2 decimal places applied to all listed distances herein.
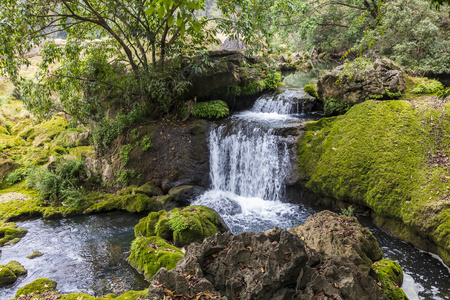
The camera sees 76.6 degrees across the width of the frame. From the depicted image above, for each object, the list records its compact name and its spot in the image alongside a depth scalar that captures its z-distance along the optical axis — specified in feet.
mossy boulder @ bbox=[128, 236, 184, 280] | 17.74
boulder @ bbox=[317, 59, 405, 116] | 29.53
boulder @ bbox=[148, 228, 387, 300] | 9.41
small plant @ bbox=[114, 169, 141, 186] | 33.12
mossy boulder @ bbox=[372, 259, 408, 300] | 13.50
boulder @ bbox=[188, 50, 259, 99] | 35.58
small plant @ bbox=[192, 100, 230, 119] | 36.57
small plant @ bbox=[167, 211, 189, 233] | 21.17
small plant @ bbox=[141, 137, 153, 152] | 33.63
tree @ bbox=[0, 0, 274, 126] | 24.28
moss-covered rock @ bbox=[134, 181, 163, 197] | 30.76
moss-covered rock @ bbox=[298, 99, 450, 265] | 19.77
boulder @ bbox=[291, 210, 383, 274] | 14.18
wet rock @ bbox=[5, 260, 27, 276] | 19.14
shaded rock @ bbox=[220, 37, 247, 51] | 67.87
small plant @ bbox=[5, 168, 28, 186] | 35.27
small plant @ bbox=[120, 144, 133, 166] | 33.86
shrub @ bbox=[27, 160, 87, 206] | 30.25
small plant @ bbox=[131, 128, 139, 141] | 34.50
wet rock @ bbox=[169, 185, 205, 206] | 29.76
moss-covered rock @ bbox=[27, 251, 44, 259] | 21.56
